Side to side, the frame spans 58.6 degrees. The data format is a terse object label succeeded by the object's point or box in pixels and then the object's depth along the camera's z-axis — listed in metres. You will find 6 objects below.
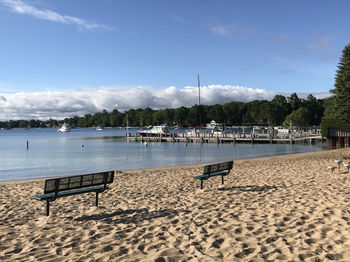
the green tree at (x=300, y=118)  129.25
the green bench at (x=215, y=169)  12.05
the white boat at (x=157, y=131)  87.11
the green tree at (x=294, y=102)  156.90
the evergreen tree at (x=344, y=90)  39.69
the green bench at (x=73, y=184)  8.45
